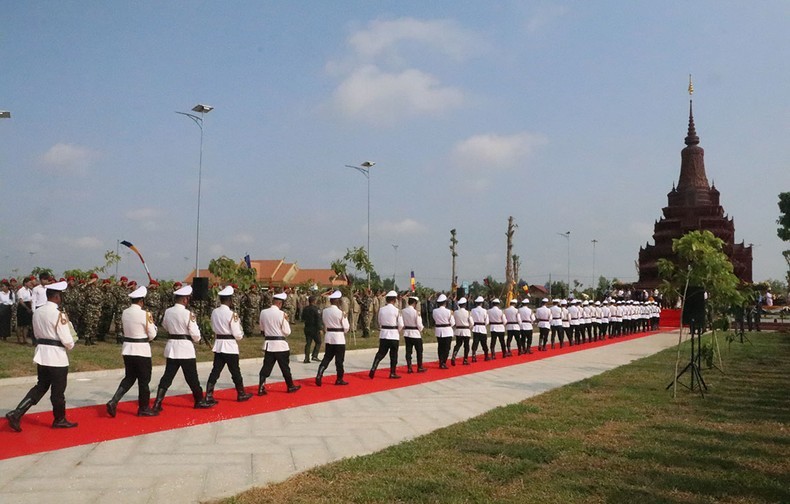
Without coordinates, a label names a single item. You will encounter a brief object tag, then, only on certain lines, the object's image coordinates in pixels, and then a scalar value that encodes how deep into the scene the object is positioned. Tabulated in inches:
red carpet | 293.4
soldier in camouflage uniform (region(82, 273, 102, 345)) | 705.0
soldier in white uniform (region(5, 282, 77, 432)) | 313.9
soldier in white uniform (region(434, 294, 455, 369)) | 620.7
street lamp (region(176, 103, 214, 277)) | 867.4
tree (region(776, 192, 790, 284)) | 1688.0
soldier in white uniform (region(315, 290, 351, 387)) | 491.8
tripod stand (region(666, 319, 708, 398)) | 439.2
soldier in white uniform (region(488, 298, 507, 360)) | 735.1
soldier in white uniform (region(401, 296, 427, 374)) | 583.2
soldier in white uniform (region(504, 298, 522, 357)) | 794.7
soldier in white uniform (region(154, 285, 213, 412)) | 372.2
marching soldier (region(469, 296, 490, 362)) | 679.7
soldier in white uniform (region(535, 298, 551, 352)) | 879.7
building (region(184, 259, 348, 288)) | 3287.4
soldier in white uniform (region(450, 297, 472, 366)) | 676.7
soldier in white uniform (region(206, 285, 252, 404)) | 406.0
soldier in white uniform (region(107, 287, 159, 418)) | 350.0
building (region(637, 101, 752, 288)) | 2412.6
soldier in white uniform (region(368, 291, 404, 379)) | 535.8
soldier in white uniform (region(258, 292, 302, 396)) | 440.1
